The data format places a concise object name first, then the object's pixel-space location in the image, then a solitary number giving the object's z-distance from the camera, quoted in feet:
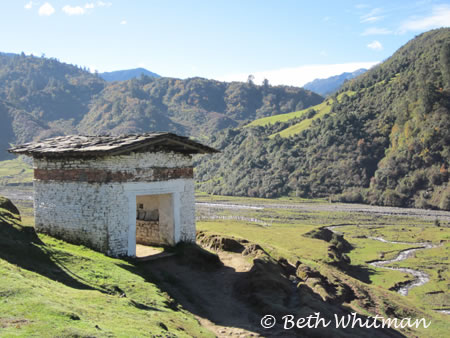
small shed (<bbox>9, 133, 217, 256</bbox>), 45.44
